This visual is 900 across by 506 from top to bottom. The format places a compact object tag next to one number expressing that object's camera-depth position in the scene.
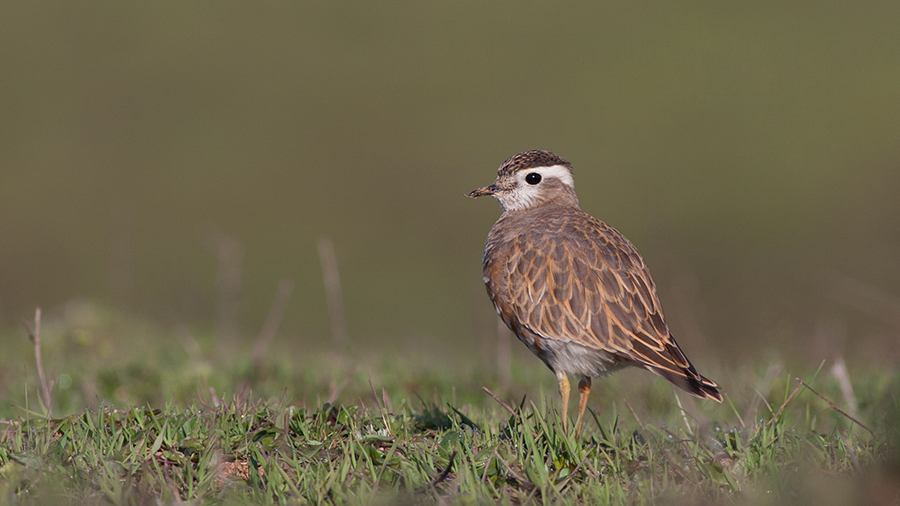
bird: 11.98
